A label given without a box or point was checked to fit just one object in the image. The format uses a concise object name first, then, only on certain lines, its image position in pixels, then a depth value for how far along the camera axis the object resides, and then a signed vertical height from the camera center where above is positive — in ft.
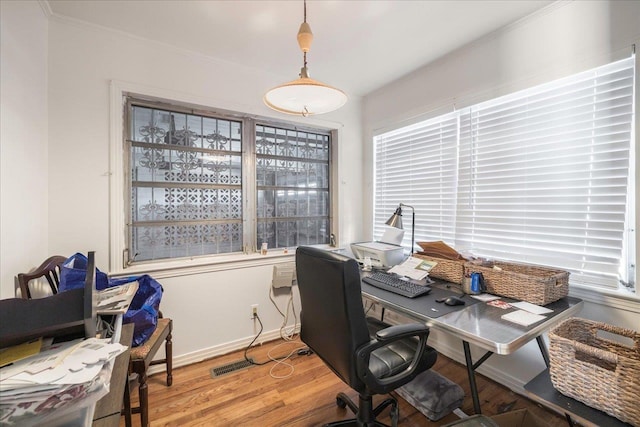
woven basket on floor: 3.00 -1.99
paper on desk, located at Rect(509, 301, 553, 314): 4.72 -1.78
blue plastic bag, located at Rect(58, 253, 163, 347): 4.82 -2.02
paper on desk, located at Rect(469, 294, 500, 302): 5.38 -1.81
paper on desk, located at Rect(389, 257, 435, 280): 6.44 -1.53
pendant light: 4.54 +1.98
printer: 7.57 -1.35
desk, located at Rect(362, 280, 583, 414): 3.86 -1.85
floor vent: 7.06 -4.39
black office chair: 3.99 -2.06
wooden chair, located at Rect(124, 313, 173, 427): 4.79 -2.99
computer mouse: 5.11 -1.78
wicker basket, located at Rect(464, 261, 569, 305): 5.01 -1.43
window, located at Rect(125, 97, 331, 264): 7.36 +0.64
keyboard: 5.59 -1.73
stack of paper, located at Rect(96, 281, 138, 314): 3.67 -1.50
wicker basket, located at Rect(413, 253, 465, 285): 6.29 -1.50
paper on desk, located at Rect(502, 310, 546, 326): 4.33 -1.81
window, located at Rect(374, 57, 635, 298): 5.11 +0.74
